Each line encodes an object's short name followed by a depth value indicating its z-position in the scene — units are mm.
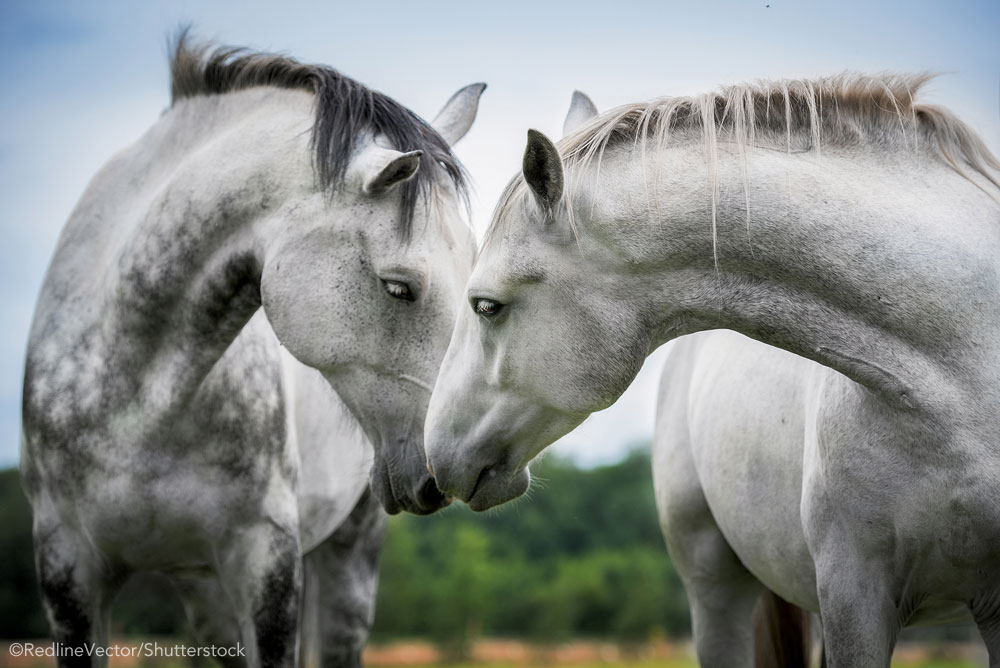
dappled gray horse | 6863
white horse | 4766
